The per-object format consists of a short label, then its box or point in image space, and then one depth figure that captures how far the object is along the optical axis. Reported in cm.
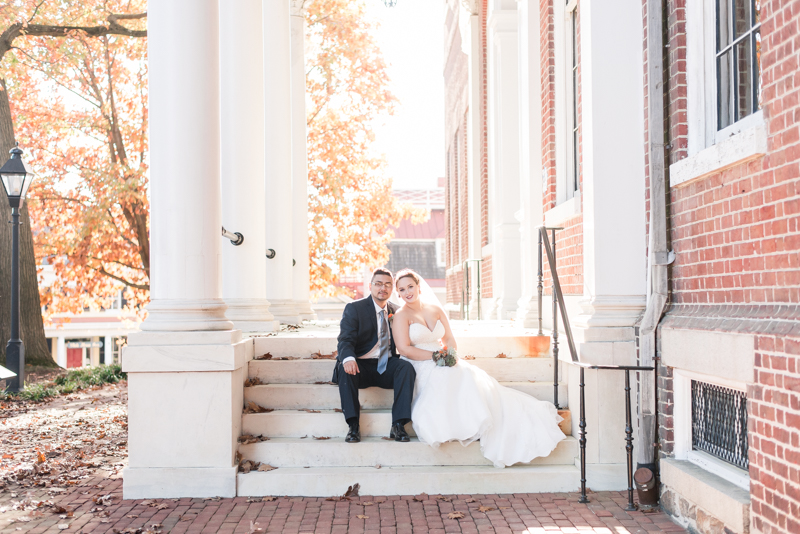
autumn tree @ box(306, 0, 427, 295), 1892
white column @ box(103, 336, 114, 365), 3953
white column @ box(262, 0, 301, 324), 998
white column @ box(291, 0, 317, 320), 1194
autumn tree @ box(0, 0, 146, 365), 1423
